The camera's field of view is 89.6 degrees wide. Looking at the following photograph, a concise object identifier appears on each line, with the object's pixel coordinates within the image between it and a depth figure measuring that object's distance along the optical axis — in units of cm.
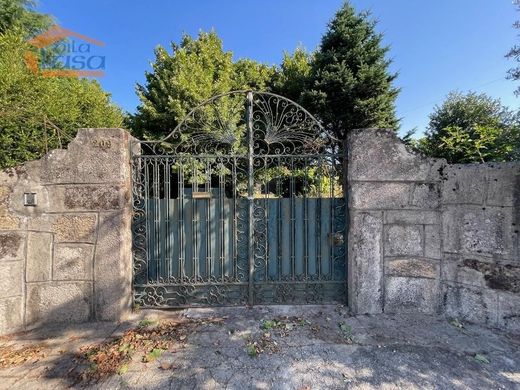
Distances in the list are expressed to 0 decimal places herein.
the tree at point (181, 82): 810
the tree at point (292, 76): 1017
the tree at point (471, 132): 415
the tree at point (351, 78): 868
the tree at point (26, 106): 488
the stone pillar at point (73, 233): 290
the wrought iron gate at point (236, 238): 325
